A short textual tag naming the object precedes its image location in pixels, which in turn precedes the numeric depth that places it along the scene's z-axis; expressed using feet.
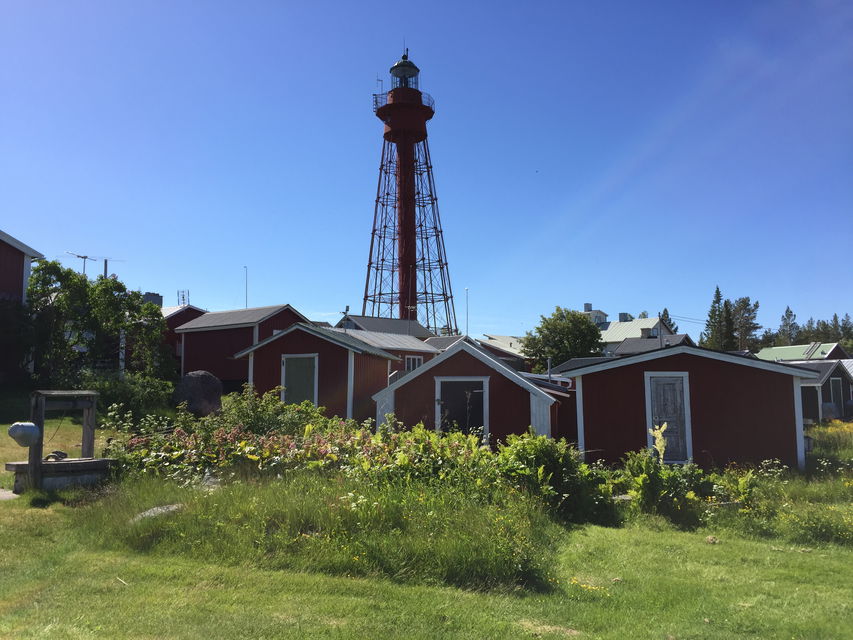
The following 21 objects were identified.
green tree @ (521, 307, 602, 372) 139.33
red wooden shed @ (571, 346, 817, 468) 44.42
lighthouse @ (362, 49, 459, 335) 136.67
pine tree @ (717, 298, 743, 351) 204.85
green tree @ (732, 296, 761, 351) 237.45
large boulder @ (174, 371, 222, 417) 71.20
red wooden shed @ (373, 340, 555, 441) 49.83
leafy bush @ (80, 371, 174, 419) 61.98
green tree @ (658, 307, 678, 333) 272.97
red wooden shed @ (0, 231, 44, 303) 72.79
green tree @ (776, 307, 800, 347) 312.46
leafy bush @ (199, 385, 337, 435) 37.51
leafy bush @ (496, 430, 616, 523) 28.60
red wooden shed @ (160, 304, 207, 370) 113.60
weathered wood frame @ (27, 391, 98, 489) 28.99
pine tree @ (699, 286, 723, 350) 211.61
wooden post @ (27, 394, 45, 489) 28.81
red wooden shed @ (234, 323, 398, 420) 63.67
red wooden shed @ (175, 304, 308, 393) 98.12
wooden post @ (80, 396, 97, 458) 31.73
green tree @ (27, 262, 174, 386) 68.90
